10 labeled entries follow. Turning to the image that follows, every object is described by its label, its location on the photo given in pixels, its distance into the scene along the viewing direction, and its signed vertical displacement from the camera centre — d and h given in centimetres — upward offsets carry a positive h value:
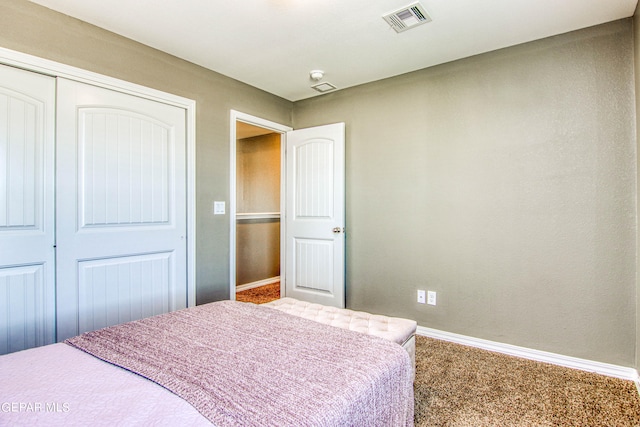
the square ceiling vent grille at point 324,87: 335 +130
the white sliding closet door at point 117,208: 222 +5
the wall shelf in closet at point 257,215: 477 -1
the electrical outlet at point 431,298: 298 -75
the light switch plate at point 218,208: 309 +6
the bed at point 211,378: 94 -55
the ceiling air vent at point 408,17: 210 +128
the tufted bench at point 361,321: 182 -64
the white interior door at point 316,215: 343 -1
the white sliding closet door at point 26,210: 199 +3
